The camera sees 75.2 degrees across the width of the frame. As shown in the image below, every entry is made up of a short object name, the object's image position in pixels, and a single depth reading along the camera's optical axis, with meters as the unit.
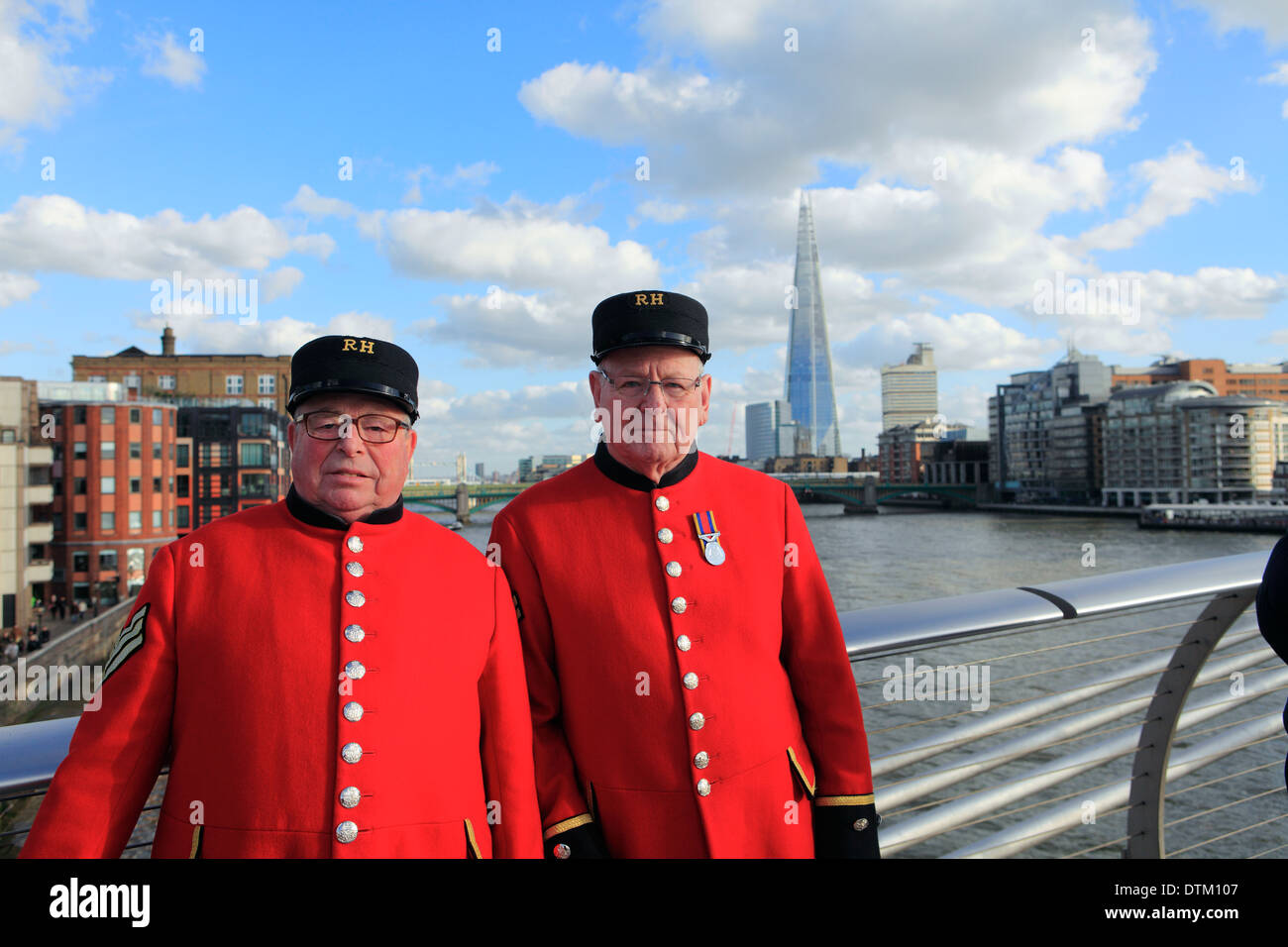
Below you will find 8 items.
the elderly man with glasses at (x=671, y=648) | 1.79
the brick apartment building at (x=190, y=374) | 51.19
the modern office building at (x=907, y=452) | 111.00
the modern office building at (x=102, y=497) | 29.95
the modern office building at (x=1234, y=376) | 93.38
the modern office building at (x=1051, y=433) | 76.19
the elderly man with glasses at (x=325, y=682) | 1.49
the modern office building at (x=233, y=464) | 38.19
